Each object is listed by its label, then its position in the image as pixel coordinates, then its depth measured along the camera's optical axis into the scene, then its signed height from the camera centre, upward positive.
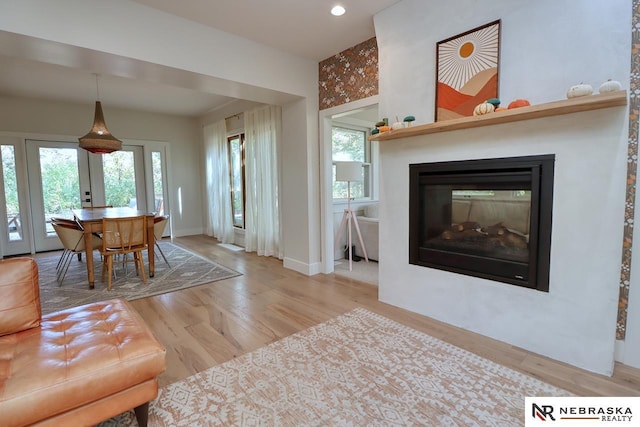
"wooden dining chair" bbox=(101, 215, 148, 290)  3.52 -0.52
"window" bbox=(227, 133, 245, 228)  5.86 +0.29
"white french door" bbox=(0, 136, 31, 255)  5.18 -0.10
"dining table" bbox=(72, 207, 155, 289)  3.49 -0.35
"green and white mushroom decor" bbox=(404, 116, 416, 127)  2.55 +0.58
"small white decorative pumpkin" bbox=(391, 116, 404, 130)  2.60 +0.54
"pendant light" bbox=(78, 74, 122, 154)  3.76 +0.66
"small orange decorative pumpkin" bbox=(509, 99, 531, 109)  1.96 +0.54
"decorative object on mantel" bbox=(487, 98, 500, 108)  2.08 +0.59
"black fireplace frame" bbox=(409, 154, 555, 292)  2.05 -0.24
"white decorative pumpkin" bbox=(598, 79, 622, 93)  1.67 +0.54
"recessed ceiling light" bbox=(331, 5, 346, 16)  2.75 +1.63
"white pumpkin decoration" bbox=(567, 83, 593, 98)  1.71 +0.54
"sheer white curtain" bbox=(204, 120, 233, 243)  6.19 +0.23
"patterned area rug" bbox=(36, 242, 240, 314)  3.33 -1.12
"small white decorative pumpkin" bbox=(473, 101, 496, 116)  2.07 +0.54
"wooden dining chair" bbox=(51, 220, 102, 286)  3.70 -0.53
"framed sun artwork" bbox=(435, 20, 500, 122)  2.23 +0.90
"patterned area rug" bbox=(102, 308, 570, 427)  1.57 -1.16
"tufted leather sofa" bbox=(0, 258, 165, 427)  1.17 -0.72
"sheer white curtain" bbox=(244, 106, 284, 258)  4.85 +0.17
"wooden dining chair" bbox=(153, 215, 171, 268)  4.22 -0.47
